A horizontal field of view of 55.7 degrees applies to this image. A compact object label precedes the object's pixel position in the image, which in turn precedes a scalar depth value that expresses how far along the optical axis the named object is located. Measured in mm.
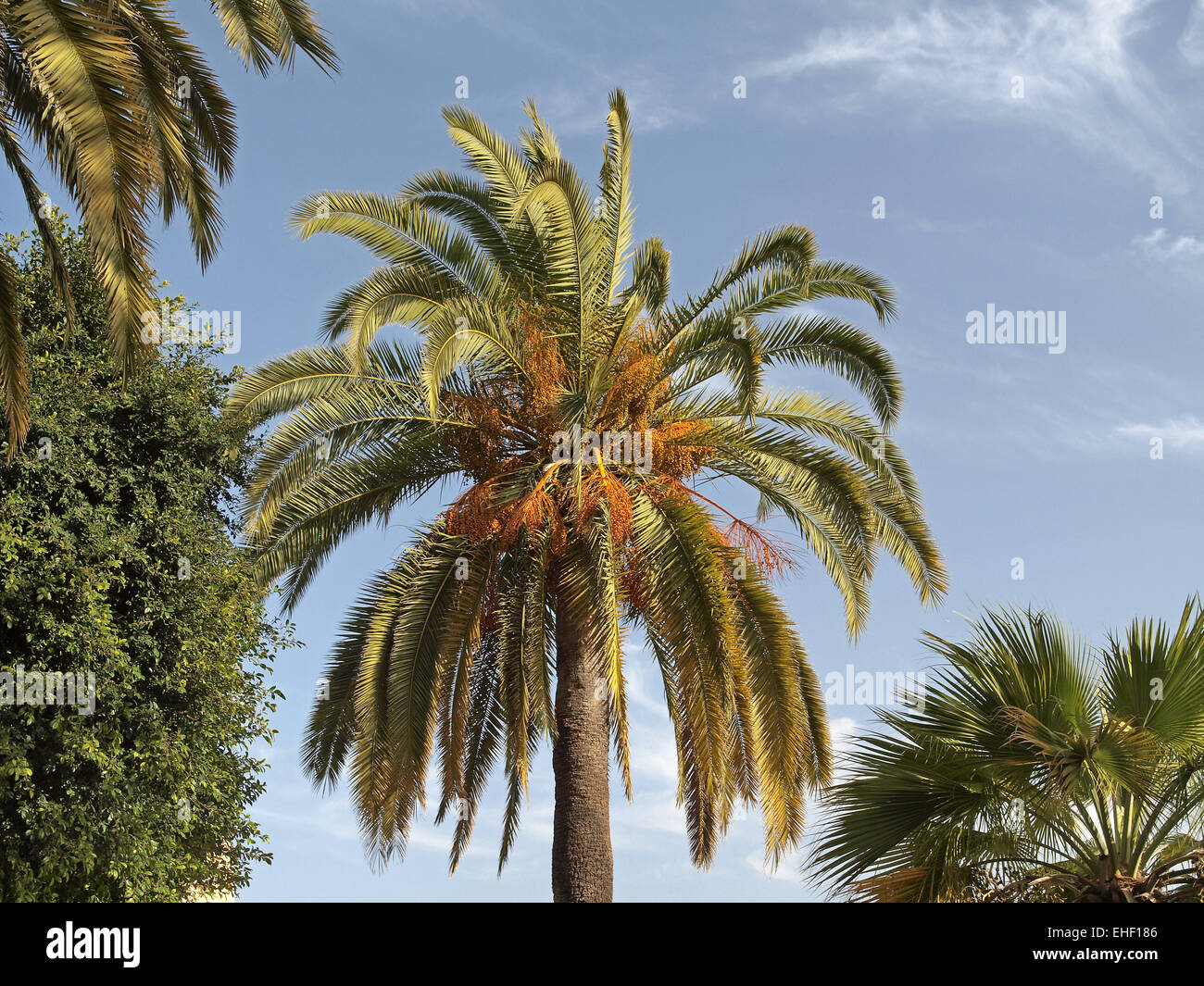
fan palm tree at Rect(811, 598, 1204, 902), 8430
